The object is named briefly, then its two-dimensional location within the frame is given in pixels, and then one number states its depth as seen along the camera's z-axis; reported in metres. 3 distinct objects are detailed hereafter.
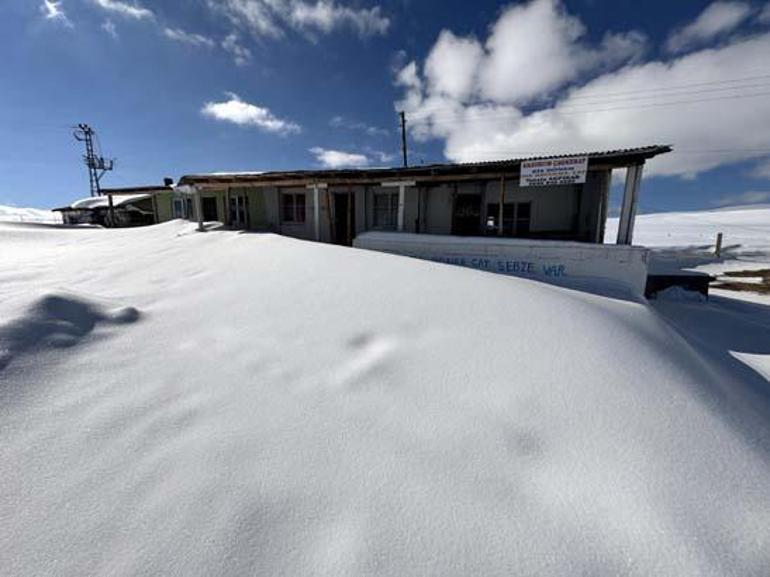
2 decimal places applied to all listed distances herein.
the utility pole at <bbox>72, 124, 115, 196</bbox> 36.97
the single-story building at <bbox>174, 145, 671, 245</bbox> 8.24
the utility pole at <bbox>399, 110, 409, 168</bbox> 25.12
